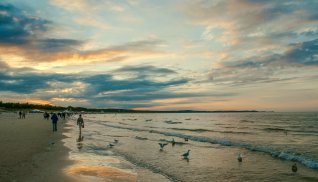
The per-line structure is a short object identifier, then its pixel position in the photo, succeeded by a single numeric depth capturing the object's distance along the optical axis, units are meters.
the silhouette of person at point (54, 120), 38.04
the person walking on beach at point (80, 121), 31.62
